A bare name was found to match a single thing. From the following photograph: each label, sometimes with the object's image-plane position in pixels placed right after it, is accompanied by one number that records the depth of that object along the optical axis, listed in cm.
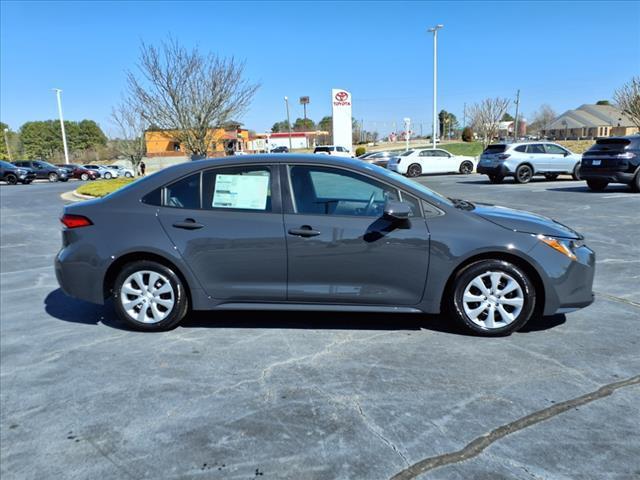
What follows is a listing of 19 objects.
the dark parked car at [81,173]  3969
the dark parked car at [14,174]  3222
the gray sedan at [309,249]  386
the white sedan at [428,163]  2528
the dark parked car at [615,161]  1358
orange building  6147
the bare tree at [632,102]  3328
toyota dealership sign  4194
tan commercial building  9681
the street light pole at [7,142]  9165
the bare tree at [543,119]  11074
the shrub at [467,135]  7396
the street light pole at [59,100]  4900
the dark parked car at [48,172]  3684
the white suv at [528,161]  1842
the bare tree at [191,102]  1870
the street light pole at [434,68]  3401
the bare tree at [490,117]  4700
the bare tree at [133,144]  3611
